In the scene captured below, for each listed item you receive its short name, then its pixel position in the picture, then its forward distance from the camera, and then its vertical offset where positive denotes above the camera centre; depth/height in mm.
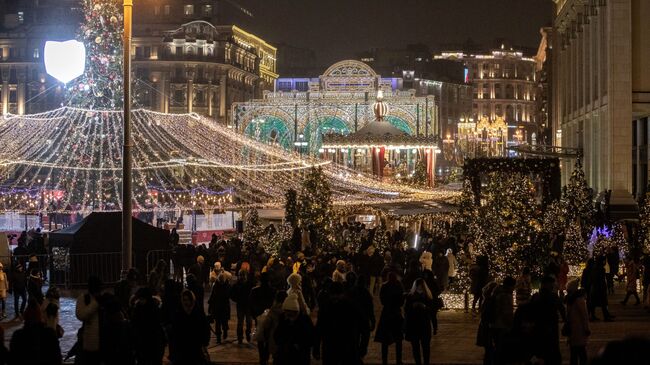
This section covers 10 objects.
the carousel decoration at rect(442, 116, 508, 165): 83500 +4798
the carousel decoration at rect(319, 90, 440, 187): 67312 +2994
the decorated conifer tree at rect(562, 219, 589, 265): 32562 -1529
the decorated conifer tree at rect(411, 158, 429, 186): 66875 +1344
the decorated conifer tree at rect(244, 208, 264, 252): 33062 -1042
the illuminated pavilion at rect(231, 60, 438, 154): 88625 +6815
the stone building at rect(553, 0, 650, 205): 45781 +4459
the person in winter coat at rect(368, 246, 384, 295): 26422 -1622
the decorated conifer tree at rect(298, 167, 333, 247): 37156 -262
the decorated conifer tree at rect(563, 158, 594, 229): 37506 -158
